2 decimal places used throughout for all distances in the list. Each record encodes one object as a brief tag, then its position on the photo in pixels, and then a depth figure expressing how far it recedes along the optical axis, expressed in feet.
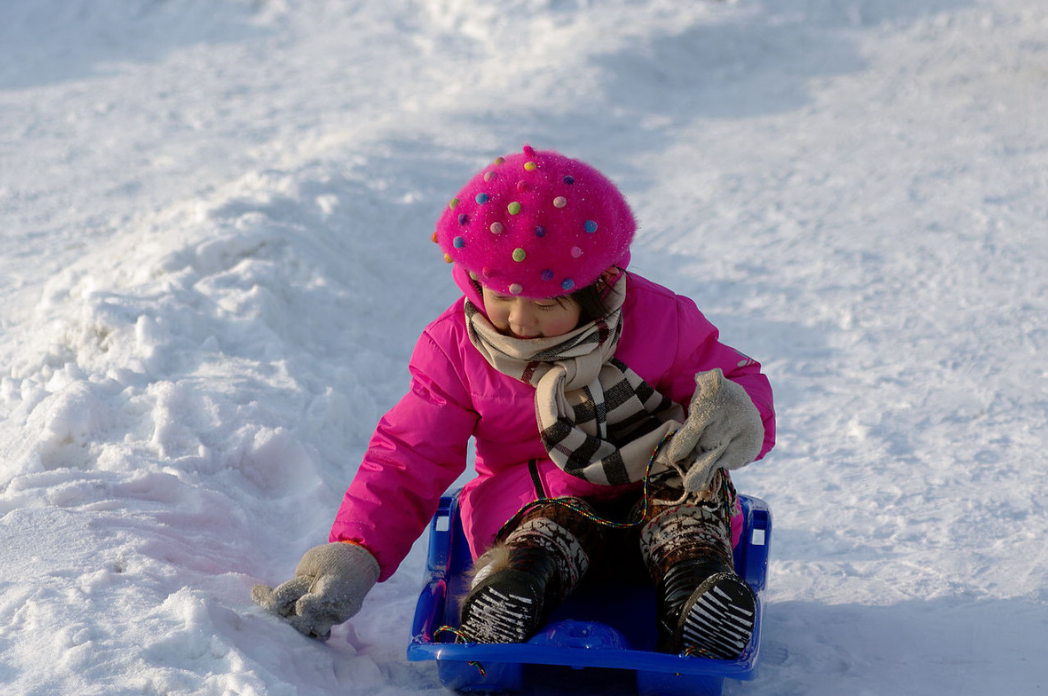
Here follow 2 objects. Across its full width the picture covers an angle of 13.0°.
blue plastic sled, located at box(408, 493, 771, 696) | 16.82
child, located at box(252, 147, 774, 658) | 17.18
